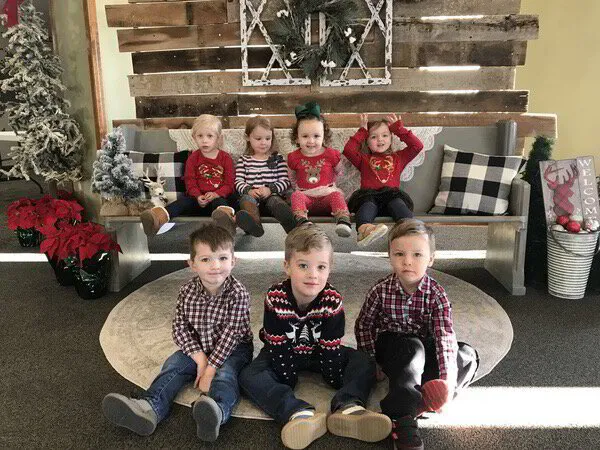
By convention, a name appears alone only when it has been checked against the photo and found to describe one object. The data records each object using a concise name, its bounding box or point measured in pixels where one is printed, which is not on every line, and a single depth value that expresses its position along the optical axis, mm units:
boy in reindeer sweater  1798
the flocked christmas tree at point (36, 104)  3811
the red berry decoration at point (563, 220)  2960
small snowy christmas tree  3041
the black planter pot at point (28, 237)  4223
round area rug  2086
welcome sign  2980
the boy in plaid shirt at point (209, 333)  1897
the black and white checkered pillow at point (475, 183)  3090
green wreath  3957
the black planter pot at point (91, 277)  3010
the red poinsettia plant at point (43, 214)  3205
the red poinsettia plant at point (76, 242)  2951
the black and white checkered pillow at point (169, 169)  3381
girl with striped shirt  3068
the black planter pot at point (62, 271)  3164
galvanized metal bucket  2932
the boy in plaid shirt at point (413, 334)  1775
